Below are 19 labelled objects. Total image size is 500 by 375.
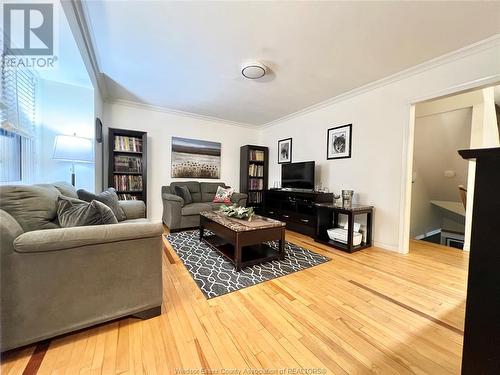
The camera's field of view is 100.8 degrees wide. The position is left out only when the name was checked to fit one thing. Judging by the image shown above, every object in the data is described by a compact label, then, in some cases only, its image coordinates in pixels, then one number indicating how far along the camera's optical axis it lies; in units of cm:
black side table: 270
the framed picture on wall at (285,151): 447
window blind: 185
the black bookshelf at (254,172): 479
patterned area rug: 183
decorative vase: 296
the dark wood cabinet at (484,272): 60
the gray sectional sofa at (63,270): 105
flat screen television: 372
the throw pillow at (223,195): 407
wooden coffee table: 210
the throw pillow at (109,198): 187
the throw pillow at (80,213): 134
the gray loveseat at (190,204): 345
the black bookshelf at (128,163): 351
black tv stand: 338
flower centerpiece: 251
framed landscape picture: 430
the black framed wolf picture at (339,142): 329
